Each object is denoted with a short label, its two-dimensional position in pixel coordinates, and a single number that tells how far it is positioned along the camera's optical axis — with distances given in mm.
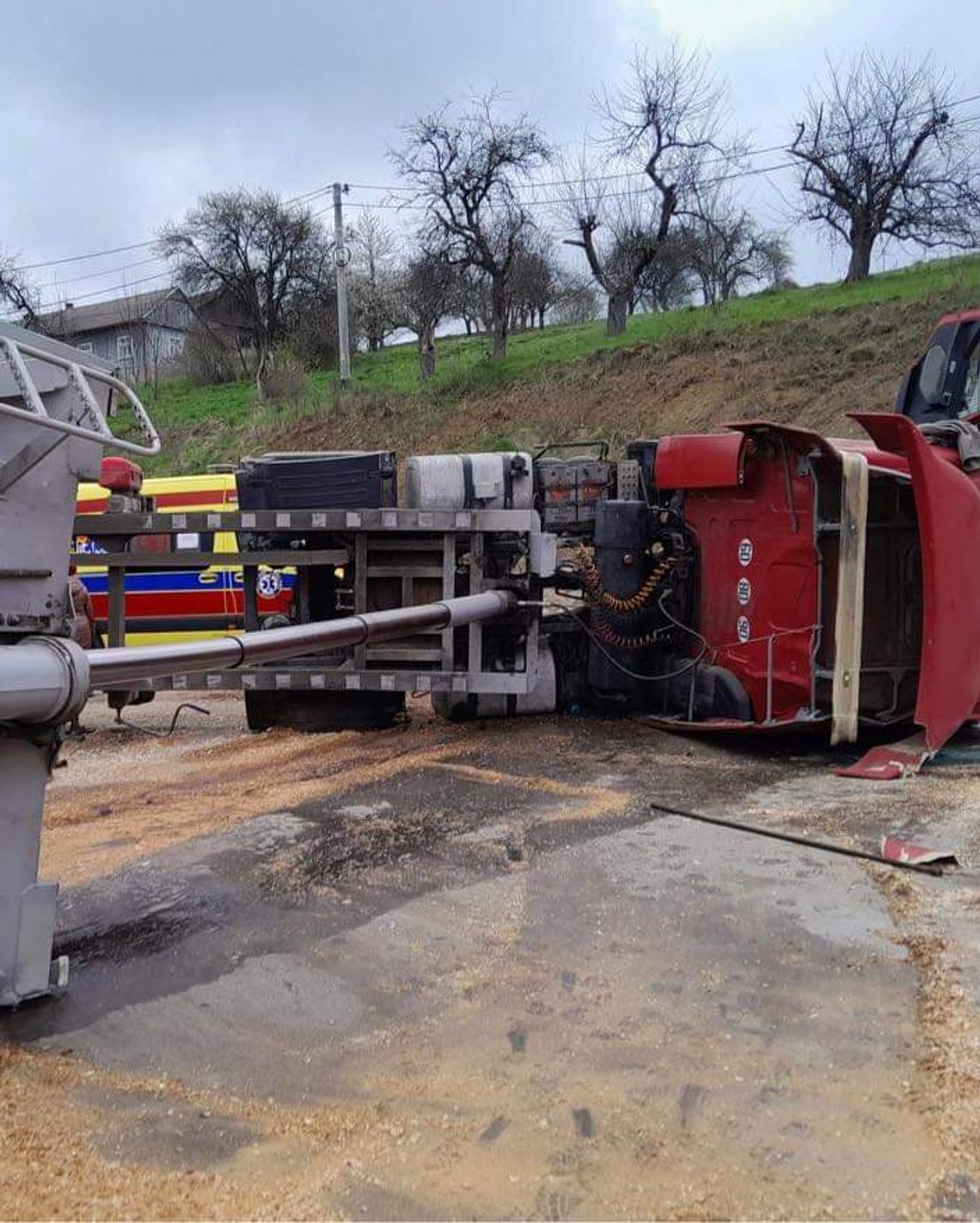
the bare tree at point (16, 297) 45688
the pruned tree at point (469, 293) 34719
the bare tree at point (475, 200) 33619
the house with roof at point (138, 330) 49062
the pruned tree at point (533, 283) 35500
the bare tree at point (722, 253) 34219
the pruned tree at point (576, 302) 42719
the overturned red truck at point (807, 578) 5812
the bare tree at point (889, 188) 29625
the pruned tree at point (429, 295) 34250
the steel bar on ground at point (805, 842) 4203
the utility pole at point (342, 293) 31072
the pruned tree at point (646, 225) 32656
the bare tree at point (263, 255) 43312
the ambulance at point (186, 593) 9727
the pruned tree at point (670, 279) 34094
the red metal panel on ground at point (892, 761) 5695
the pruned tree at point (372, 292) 47562
